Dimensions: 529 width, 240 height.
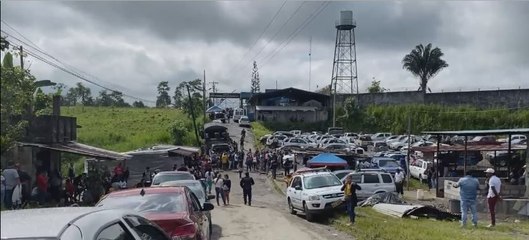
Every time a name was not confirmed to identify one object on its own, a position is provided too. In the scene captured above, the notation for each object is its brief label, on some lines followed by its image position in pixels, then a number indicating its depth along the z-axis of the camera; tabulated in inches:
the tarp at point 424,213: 821.2
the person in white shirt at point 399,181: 1300.2
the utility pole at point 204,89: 3192.7
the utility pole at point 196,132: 2463.5
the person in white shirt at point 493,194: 733.3
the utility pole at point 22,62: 901.7
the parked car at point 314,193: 892.0
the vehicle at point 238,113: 3405.8
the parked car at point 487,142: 1702.8
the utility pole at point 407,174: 1554.6
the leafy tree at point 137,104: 5482.3
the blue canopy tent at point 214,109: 3821.4
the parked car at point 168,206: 374.9
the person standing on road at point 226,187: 1109.9
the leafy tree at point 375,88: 3699.8
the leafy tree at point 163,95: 5856.3
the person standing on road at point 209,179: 1245.6
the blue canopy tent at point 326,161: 1505.9
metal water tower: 3262.8
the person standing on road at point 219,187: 1108.2
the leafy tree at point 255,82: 5782.5
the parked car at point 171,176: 897.5
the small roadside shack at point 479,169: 904.3
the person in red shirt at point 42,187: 789.0
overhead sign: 4411.9
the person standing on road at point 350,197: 796.6
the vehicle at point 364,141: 2479.6
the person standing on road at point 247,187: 1109.1
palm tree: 3462.1
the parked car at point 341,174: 1198.9
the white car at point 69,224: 147.8
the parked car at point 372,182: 1090.1
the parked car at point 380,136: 2623.0
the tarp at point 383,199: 989.4
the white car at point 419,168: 1649.9
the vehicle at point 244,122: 3108.5
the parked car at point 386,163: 1487.1
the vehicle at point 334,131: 2778.1
